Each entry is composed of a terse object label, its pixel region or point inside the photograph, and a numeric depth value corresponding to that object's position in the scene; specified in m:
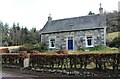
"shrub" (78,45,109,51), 13.74
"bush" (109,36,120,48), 15.34
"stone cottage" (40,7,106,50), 14.55
